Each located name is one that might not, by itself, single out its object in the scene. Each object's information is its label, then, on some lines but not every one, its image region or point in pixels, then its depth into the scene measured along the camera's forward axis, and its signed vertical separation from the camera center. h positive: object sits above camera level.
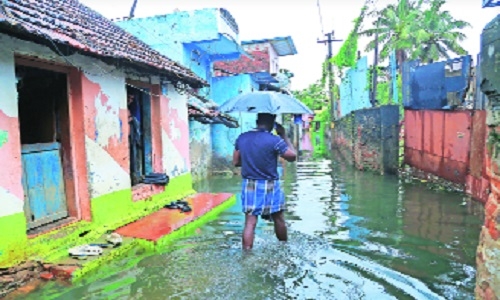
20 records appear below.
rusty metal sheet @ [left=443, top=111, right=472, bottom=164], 9.37 -0.32
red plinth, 6.29 -1.62
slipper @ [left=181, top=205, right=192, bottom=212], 7.83 -1.58
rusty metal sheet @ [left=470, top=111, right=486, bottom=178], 8.58 -0.49
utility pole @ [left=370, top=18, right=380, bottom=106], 17.70 +1.70
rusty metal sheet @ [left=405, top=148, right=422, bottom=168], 12.09 -1.07
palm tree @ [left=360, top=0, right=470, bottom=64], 27.06 +6.63
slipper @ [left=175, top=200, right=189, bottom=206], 8.20 -1.52
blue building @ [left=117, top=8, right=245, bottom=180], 14.33 +3.28
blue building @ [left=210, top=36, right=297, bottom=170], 16.39 +2.24
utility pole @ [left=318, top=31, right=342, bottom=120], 28.23 +5.43
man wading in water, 5.12 -0.55
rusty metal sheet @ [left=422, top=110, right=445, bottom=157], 10.75 -0.25
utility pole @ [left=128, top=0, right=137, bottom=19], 17.78 +5.37
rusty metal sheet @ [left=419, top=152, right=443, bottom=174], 10.72 -1.12
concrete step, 4.86 -1.63
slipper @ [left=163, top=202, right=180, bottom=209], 8.01 -1.55
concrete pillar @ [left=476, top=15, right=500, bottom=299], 2.63 -0.40
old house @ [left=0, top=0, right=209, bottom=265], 4.79 +0.08
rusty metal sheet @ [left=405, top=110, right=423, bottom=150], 12.13 -0.18
